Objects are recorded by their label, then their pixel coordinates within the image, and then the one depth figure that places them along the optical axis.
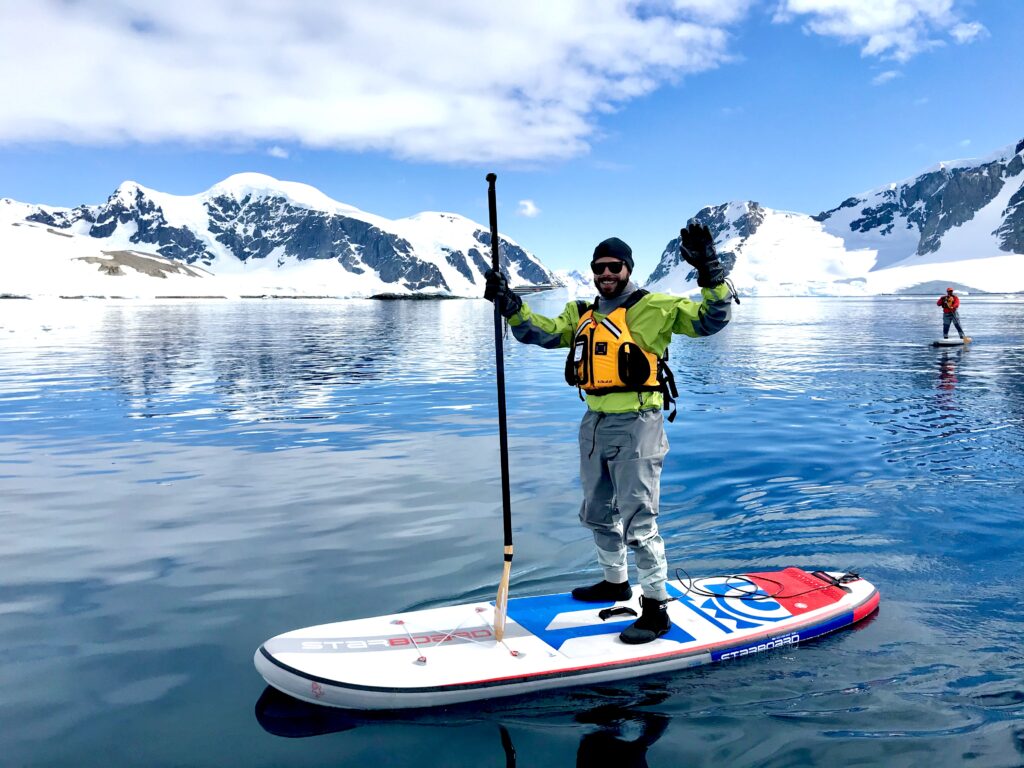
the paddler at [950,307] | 37.72
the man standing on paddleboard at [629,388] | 6.15
